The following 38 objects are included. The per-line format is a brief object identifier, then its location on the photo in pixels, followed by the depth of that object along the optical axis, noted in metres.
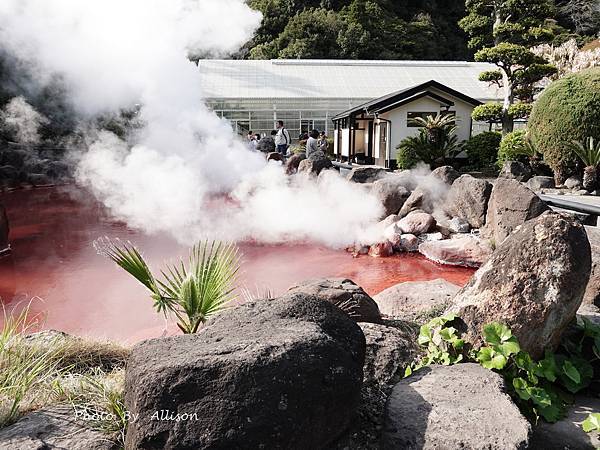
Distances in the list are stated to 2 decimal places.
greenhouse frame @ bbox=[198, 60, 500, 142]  31.53
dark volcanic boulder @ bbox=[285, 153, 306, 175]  18.30
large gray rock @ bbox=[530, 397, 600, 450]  2.64
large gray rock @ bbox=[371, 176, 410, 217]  11.90
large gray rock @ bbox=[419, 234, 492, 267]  9.06
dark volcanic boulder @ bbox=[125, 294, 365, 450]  2.15
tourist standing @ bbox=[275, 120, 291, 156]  21.61
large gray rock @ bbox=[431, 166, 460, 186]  12.46
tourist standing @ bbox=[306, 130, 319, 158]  19.34
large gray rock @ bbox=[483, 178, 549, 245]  8.55
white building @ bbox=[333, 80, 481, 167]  21.22
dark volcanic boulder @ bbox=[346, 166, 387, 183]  15.01
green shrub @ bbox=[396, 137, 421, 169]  19.64
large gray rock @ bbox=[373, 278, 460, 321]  5.31
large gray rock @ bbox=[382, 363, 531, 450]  2.41
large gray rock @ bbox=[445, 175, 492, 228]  10.68
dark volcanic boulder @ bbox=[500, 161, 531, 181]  15.53
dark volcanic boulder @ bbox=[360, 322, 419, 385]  3.25
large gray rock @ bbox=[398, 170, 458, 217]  11.63
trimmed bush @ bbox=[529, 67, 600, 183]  13.75
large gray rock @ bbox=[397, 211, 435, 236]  10.55
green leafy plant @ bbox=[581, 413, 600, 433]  2.64
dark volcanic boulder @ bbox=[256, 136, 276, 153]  24.23
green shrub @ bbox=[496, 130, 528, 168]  16.28
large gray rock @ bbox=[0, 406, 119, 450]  2.42
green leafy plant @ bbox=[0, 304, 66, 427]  2.73
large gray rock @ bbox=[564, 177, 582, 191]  13.89
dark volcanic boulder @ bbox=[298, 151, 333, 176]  16.30
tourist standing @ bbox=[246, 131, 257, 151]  22.90
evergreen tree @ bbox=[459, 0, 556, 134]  18.56
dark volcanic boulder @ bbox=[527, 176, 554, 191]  14.47
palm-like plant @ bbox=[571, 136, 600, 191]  13.31
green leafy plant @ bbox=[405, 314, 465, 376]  3.16
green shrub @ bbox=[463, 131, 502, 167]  19.80
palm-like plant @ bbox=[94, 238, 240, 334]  3.81
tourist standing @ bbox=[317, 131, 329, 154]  26.62
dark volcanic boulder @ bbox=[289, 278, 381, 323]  4.30
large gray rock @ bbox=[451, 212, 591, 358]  3.05
